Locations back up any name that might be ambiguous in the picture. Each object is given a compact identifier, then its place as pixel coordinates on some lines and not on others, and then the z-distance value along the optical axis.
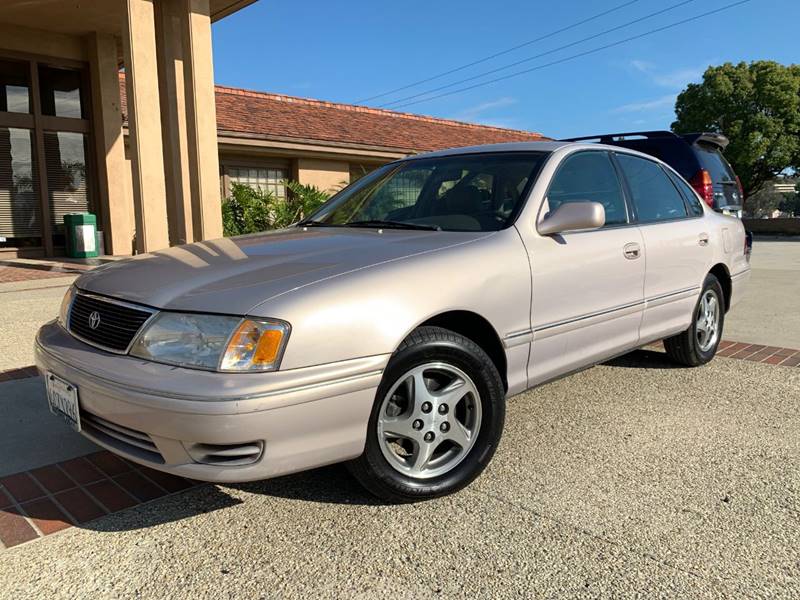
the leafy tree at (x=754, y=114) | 31.33
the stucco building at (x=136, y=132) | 10.09
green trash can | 12.72
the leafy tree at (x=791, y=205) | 64.27
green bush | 12.70
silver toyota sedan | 2.30
